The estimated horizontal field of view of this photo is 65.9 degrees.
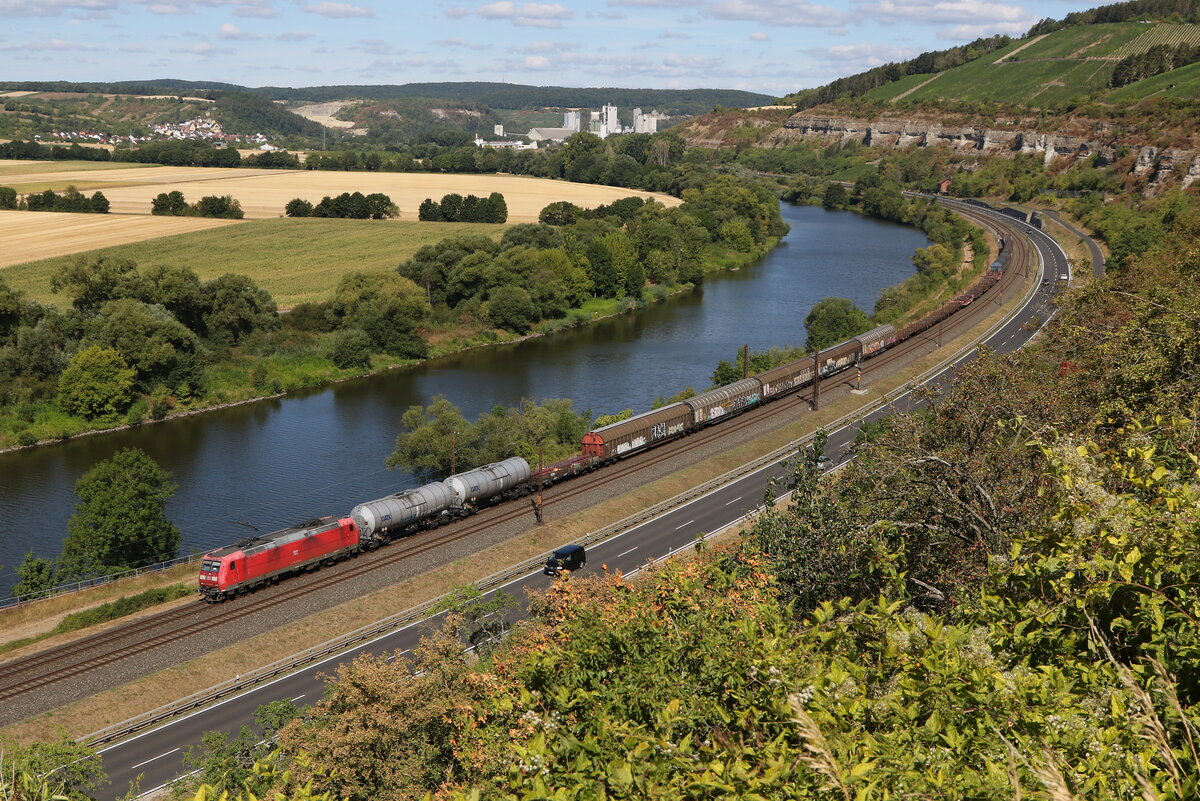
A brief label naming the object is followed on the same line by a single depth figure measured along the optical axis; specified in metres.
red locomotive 38.69
